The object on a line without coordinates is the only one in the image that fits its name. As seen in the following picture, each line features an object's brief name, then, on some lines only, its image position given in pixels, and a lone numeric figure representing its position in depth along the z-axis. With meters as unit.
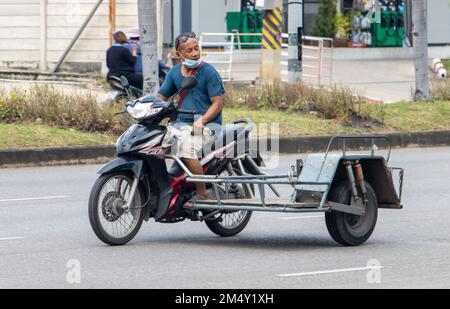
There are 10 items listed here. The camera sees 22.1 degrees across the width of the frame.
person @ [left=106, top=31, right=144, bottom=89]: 20.81
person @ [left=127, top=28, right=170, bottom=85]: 20.33
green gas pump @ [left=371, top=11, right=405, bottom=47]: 36.34
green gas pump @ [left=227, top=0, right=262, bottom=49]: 34.34
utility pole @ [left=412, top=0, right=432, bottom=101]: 22.42
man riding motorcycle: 10.14
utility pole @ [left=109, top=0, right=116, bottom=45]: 27.27
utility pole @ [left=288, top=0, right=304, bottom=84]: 22.31
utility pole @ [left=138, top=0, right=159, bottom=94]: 18.78
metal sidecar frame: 9.87
